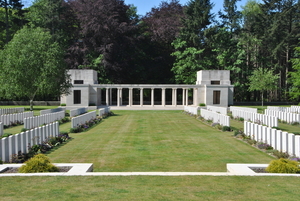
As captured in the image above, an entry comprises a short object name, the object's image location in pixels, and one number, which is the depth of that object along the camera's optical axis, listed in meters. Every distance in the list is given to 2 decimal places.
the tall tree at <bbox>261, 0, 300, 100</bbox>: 54.22
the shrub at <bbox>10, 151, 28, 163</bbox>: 10.58
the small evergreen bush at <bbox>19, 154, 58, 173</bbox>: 8.48
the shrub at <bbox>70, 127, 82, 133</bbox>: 19.84
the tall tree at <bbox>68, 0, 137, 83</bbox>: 56.66
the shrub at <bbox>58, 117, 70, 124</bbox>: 26.17
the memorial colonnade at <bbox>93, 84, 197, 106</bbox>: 53.19
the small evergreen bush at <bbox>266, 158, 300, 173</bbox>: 8.51
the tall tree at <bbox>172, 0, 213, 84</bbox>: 58.53
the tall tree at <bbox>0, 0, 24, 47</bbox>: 55.33
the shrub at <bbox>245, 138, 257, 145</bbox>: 14.90
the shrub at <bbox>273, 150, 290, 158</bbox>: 11.57
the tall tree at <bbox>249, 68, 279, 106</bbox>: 48.80
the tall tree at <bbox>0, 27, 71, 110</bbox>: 34.56
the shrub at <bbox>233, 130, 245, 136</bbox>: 17.69
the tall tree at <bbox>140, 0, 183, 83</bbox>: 62.06
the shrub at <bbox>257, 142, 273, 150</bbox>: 13.30
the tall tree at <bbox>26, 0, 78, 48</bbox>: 57.06
